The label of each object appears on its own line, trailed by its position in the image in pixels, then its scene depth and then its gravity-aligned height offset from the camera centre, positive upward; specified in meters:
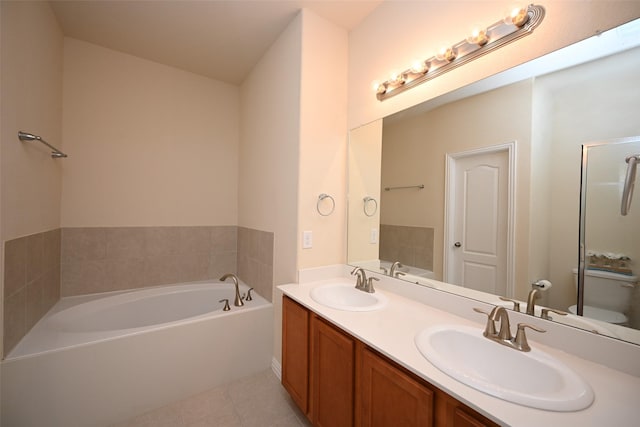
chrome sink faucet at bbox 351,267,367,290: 1.67 -0.45
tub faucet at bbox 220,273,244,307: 2.08 -0.76
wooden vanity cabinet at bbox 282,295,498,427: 0.81 -0.72
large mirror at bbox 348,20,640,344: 0.89 +0.18
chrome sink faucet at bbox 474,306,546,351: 0.92 -0.45
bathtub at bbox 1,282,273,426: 1.37 -0.98
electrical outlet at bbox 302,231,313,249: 1.85 -0.20
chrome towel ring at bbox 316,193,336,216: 1.92 +0.08
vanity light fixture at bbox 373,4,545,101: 1.07 +0.84
